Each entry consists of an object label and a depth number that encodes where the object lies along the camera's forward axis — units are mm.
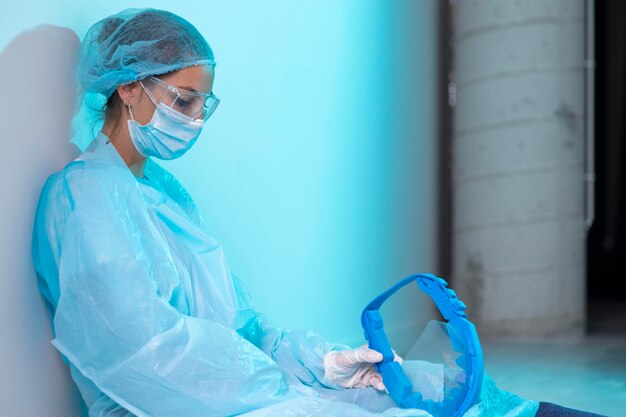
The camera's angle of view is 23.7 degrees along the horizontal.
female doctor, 2474
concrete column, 5244
